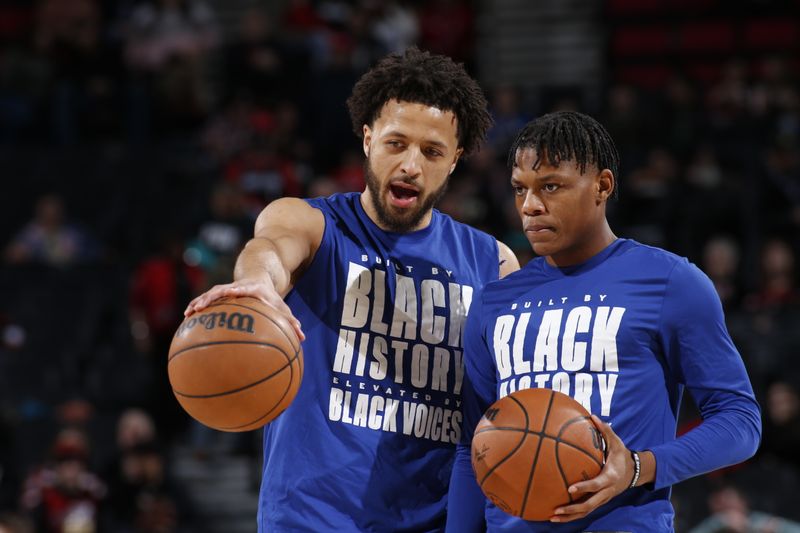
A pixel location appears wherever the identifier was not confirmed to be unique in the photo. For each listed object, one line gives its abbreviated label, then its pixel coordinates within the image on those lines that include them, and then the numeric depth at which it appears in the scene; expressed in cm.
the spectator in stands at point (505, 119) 2384
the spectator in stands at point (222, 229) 2039
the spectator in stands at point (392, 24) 2719
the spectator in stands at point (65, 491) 1661
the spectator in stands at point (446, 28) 2930
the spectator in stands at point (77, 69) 2481
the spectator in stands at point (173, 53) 2525
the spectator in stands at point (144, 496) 1683
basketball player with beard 752
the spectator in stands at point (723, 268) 1937
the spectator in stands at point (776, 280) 1967
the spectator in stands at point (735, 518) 1528
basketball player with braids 625
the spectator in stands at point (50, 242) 2166
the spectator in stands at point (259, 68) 2498
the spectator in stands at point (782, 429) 1731
